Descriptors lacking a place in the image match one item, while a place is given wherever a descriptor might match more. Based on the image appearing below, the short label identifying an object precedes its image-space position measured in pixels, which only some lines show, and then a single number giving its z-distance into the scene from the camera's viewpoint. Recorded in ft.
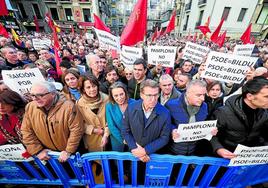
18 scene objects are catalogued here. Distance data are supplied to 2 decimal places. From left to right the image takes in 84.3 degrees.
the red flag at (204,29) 29.56
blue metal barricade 6.20
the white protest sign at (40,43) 20.43
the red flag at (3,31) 20.67
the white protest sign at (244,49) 15.06
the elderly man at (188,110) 6.22
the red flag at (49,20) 17.25
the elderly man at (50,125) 6.33
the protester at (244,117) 5.61
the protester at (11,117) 6.47
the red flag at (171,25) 23.04
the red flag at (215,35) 22.67
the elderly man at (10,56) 13.91
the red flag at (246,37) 21.36
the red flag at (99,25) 13.52
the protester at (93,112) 7.70
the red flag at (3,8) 14.13
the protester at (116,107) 7.32
